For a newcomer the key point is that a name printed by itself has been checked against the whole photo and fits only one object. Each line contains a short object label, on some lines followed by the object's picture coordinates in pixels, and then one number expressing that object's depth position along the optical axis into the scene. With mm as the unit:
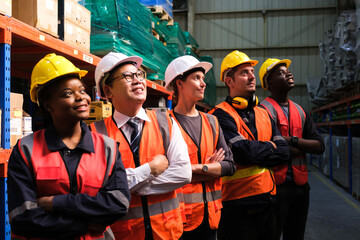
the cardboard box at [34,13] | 2805
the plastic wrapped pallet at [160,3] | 6566
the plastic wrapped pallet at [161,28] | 6333
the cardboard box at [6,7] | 2383
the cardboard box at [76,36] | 3292
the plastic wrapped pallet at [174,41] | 7527
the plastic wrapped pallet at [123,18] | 4316
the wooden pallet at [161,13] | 6520
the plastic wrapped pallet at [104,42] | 4211
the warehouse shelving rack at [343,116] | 7759
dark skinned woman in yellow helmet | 1538
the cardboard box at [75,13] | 3230
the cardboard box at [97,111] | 3719
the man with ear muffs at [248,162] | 2811
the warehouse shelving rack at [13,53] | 2334
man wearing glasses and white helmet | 1972
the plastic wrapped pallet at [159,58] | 5992
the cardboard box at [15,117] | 2580
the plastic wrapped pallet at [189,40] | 9320
